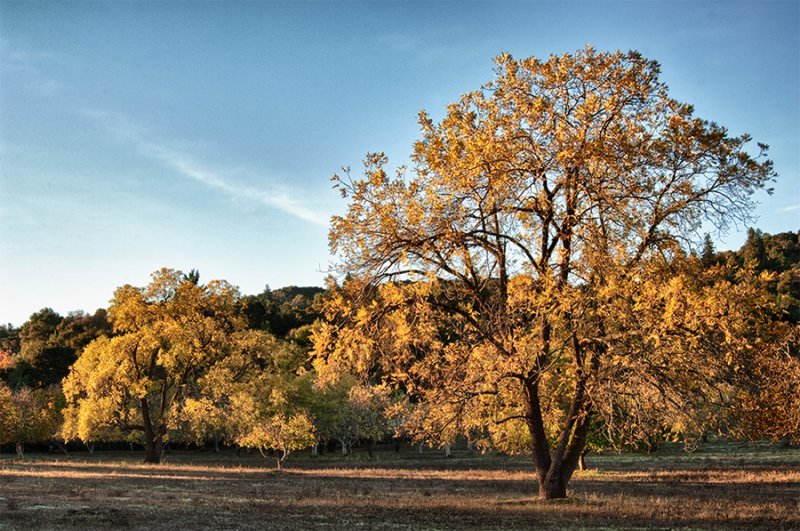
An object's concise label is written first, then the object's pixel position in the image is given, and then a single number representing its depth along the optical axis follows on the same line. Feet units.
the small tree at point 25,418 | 231.71
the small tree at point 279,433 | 171.94
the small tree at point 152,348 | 167.02
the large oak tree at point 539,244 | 62.44
